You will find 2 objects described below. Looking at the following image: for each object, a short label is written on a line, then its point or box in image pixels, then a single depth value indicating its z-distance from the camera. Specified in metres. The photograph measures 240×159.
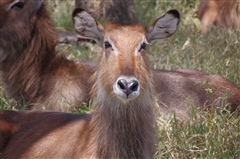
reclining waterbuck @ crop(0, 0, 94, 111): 16.06
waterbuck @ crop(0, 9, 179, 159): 11.34
